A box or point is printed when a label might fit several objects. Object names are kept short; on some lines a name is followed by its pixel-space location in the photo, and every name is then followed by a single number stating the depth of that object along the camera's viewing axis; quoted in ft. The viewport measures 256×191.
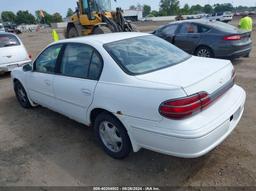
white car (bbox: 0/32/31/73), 21.12
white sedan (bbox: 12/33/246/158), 6.55
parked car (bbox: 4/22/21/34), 113.76
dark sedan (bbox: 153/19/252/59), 19.51
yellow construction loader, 29.40
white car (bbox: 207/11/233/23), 95.66
